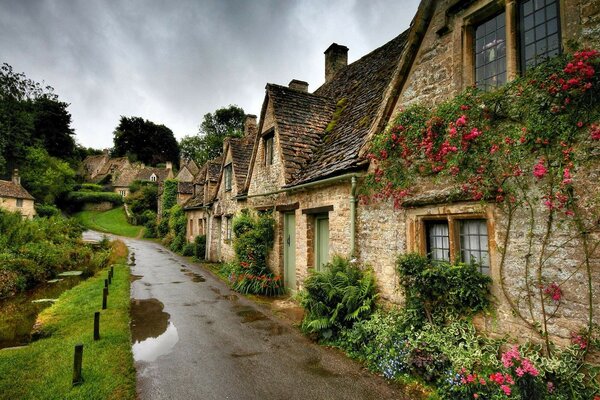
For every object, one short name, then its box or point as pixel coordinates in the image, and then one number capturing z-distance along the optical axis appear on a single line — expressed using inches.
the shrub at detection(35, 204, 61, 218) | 1728.6
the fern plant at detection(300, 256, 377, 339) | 272.1
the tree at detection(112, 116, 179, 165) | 2662.4
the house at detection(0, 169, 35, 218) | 1552.0
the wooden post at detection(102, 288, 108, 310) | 361.4
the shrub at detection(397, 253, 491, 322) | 199.6
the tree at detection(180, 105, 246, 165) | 2219.5
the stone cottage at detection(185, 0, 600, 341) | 183.5
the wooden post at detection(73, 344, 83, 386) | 201.6
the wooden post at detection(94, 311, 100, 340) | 271.3
